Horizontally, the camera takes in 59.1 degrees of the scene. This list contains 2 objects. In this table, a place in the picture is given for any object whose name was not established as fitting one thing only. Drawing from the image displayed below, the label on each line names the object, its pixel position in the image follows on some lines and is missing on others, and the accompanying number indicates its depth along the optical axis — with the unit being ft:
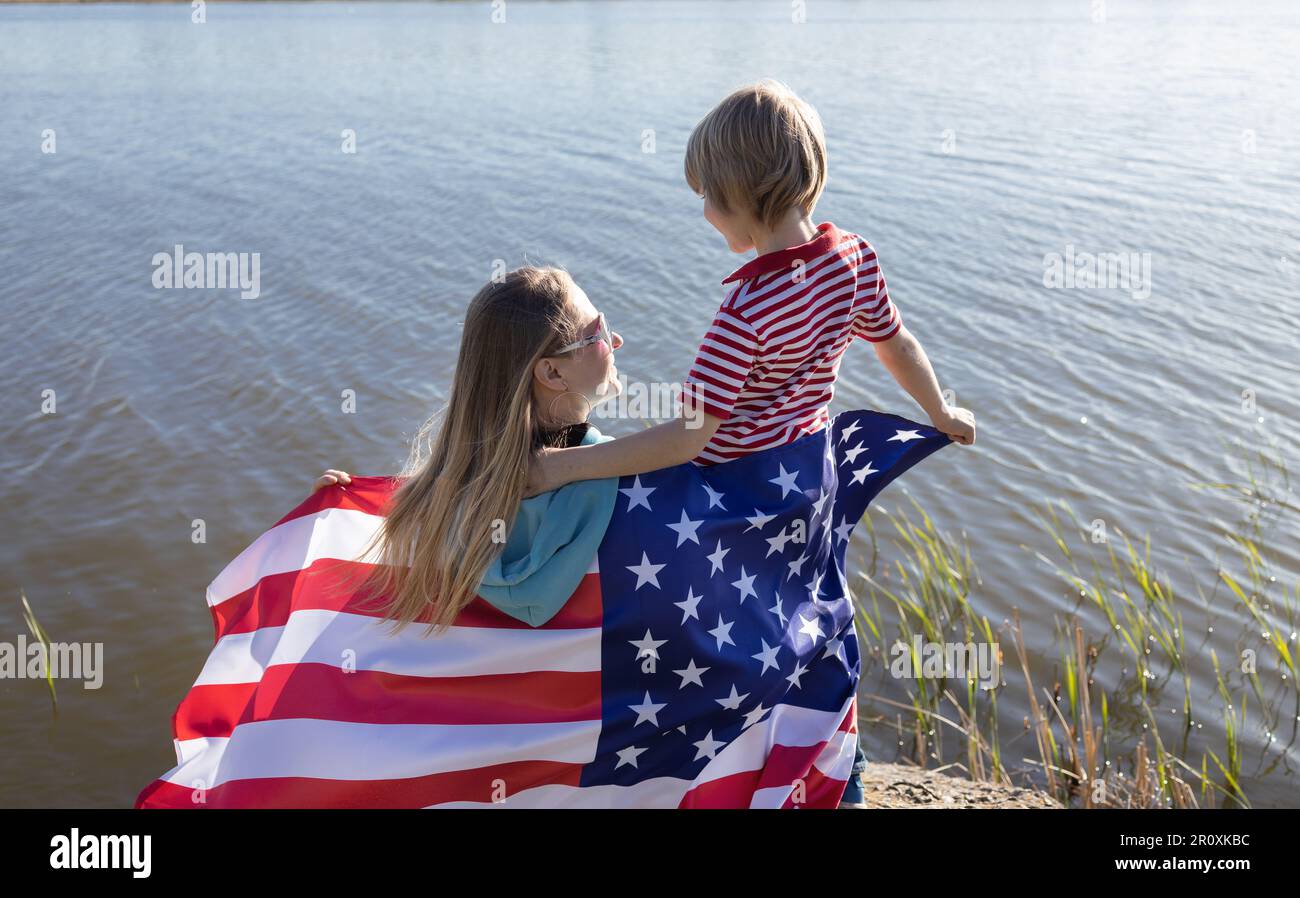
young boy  9.16
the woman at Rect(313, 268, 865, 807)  9.66
